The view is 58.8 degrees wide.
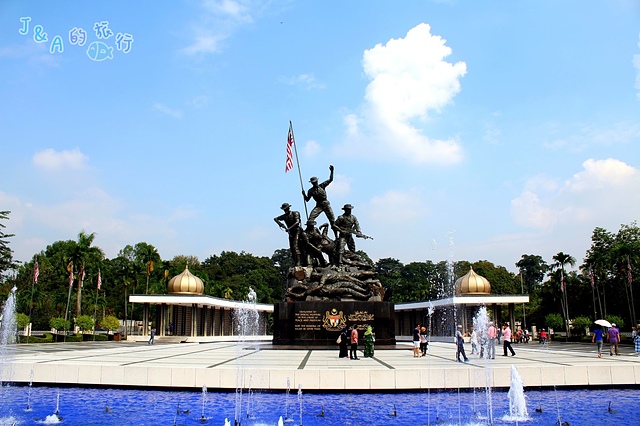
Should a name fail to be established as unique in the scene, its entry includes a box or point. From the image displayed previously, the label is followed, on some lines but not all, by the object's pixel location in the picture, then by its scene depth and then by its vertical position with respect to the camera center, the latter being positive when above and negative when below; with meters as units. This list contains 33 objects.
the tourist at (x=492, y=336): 17.81 -0.40
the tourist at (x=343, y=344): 17.67 -0.62
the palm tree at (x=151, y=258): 53.29 +6.52
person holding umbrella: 19.34 -0.51
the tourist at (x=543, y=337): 33.81 -0.83
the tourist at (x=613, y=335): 20.00 -0.43
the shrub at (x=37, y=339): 36.72 -0.89
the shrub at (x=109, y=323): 45.26 +0.15
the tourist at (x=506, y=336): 19.31 -0.43
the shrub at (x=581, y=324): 42.81 -0.09
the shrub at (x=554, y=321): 47.50 +0.16
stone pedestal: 22.06 +0.15
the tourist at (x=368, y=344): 18.03 -0.63
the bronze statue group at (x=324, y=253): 23.23 +3.04
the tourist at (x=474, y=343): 20.33 -0.71
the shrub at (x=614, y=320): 39.06 +0.18
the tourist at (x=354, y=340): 17.25 -0.49
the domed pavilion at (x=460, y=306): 37.50 +1.23
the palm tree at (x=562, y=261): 48.94 +5.28
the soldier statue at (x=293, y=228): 24.98 +4.15
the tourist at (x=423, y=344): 18.55 -0.66
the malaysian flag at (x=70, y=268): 43.50 +4.54
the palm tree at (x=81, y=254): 46.25 +5.74
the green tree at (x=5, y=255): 43.22 +5.43
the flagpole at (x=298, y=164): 26.25 +7.43
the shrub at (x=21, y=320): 37.59 +0.34
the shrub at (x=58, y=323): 41.62 +0.15
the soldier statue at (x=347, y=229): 24.91 +4.11
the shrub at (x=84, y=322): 42.41 +0.18
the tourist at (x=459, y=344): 17.09 -0.61
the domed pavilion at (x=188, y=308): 38.94 +1.27
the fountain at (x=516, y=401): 10.01 -1.44
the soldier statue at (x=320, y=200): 25.55 +5.51
